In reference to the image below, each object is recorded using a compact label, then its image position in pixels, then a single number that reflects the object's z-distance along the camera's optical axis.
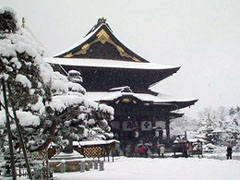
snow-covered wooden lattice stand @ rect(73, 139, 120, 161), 17.75
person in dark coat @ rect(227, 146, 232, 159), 19.70
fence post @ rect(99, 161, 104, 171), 13.16
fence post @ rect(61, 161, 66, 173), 12.30
